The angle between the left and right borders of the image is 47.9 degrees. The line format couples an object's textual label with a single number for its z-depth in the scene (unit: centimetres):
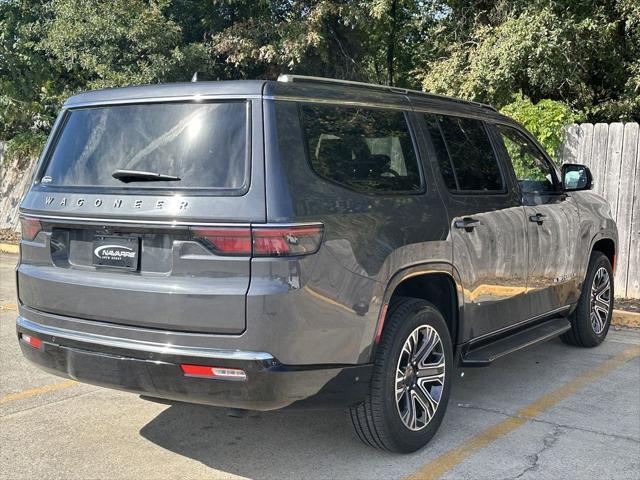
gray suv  329
